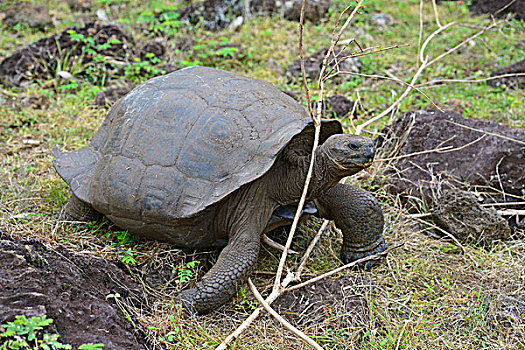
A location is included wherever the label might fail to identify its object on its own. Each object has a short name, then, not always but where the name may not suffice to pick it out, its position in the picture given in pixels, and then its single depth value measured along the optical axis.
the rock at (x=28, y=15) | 7.77
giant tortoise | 2.90
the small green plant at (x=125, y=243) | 3.17
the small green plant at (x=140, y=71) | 6.19
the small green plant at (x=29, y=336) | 1.84
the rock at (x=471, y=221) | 3.67
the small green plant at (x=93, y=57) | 6.18
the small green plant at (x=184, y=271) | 3.01
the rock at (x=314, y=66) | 6.44
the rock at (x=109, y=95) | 5.52
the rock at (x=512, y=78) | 6.15
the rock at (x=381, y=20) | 8.50
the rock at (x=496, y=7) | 8.89
